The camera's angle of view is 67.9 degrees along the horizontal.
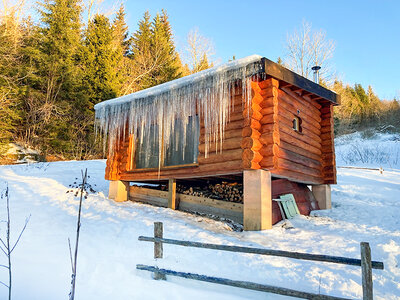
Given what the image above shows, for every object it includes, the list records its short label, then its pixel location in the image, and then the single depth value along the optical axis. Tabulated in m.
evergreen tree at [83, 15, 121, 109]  18.45
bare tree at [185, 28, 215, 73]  23.23
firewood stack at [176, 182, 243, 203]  7.66
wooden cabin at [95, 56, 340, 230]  6.38
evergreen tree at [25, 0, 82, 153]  16.83
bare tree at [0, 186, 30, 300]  4.78
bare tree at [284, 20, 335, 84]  20.39
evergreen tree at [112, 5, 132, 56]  26.86
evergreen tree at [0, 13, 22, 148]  14.91
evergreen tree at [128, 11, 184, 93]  22.60
